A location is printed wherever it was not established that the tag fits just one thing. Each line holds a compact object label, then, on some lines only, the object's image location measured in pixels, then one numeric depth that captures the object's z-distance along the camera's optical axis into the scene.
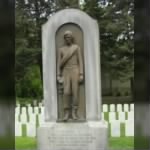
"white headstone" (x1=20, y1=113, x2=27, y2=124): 11.07
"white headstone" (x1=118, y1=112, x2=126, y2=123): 10.95
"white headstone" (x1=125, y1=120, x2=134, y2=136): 8.32
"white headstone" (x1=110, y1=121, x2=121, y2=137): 8.49
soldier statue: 6.58
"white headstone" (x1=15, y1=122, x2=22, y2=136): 8.73
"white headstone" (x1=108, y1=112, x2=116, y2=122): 10.60
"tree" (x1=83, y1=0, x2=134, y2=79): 21.77
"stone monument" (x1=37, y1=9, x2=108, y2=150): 6.57
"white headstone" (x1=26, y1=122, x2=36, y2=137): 8.59
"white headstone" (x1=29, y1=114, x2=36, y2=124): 10.83
